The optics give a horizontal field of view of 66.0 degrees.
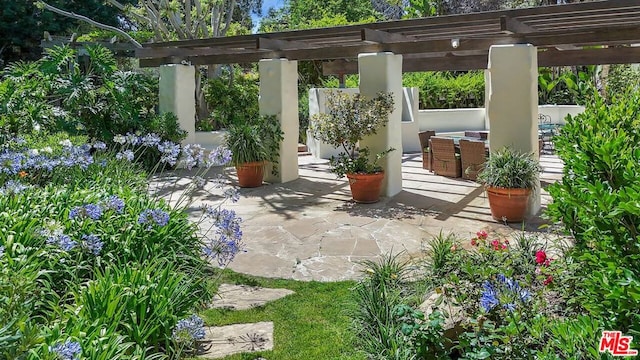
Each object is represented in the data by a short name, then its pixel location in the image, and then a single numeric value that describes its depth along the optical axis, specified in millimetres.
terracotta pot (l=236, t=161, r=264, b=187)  10027
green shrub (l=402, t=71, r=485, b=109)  18094
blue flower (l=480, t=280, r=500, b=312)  2740
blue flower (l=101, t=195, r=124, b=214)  3578
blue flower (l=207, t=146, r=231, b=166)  4773
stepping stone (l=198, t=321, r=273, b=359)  3527
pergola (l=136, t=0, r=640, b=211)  7488
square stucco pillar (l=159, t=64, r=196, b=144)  12266
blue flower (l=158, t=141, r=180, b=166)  4793
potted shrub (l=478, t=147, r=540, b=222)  7051
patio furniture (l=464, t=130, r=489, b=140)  13227
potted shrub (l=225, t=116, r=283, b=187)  9977
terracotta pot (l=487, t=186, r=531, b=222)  7035
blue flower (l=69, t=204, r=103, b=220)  3316
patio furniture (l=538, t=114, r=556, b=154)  14312
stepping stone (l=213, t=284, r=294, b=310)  4406
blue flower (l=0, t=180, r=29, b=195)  4148
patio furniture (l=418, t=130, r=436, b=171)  11984
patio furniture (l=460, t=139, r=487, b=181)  9859
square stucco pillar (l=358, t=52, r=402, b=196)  8875
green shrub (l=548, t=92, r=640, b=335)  1905
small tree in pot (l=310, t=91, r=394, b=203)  8508
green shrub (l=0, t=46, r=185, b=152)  9500
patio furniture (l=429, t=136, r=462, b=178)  10758
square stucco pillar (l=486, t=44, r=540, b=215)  7505
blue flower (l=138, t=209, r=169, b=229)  3631
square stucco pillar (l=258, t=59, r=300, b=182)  10484
